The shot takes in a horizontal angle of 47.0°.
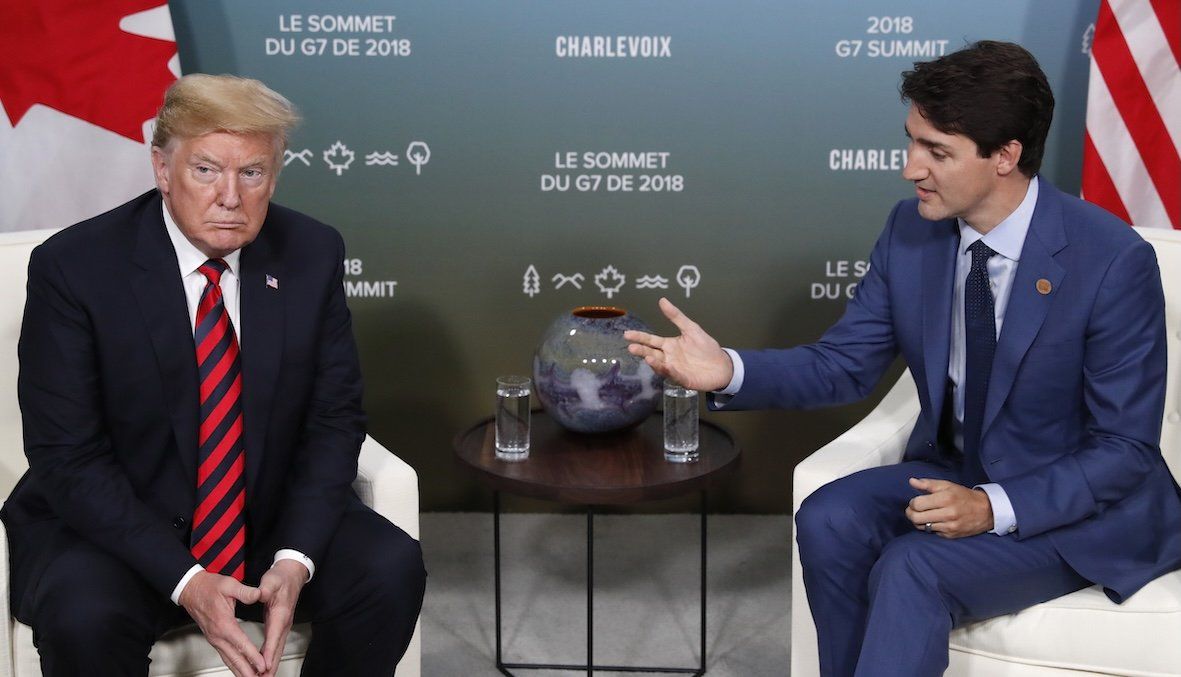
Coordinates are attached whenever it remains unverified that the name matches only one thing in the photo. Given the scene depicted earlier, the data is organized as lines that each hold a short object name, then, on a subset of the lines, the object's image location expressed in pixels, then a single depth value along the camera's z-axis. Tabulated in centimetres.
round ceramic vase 277
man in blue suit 224
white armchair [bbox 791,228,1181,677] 223
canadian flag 322
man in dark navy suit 217
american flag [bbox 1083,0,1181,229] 329
